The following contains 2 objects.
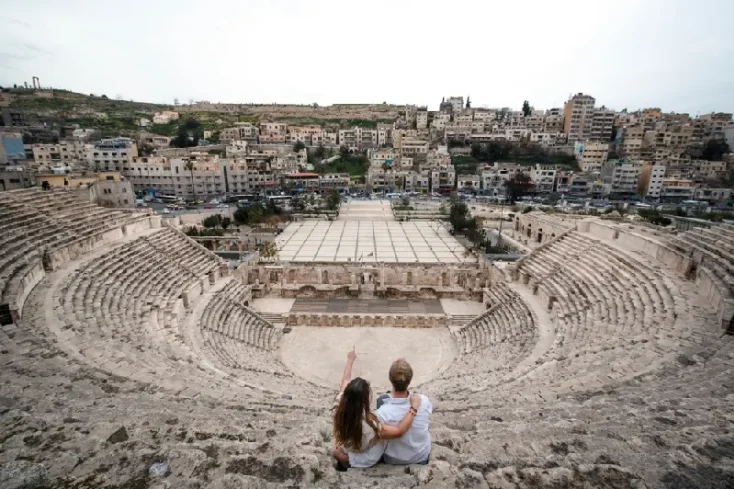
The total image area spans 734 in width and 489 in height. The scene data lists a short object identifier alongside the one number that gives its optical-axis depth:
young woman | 3.21
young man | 3.46
